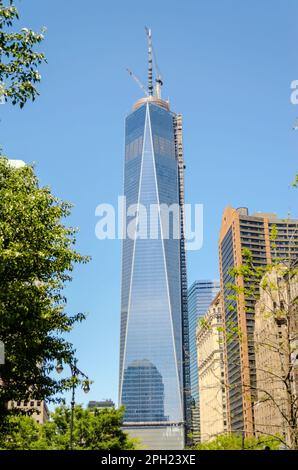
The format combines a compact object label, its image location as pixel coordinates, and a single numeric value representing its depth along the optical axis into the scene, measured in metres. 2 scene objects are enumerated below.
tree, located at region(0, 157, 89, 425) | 17.50
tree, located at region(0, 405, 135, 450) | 52.03
